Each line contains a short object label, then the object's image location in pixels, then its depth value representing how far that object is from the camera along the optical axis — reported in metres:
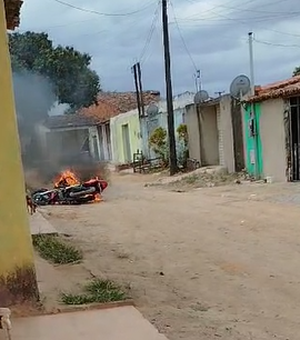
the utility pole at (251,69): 21.67
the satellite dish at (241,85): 22.14
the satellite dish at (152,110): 34.90
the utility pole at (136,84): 37.94
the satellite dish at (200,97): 27.38
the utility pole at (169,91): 27.47
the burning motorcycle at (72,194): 18.41
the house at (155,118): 33.62
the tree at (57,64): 31.28
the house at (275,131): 19.36
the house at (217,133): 23.30
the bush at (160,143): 31.22
